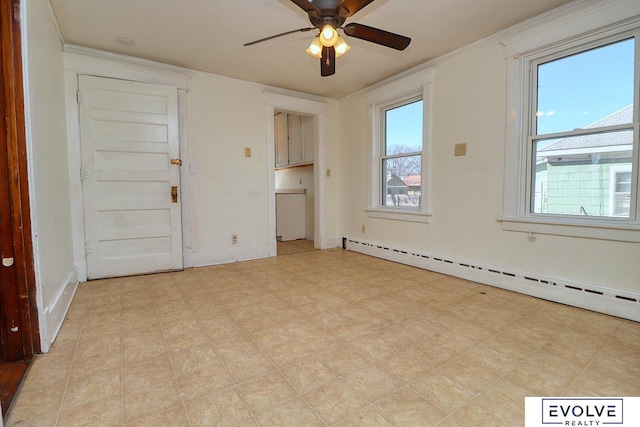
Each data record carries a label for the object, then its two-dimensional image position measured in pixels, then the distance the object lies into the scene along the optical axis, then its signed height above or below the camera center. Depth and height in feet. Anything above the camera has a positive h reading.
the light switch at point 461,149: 10.20 +1.57
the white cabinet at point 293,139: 17.58 +3.61
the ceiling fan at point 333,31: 6.12 +3.75
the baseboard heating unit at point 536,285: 7.13 -2.60
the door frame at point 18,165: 5.23 +0.61
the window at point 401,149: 11.57 +2.03
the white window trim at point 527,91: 7.04 +3.03
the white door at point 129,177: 10.14 +0.75
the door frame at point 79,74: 9.73 +4.27
